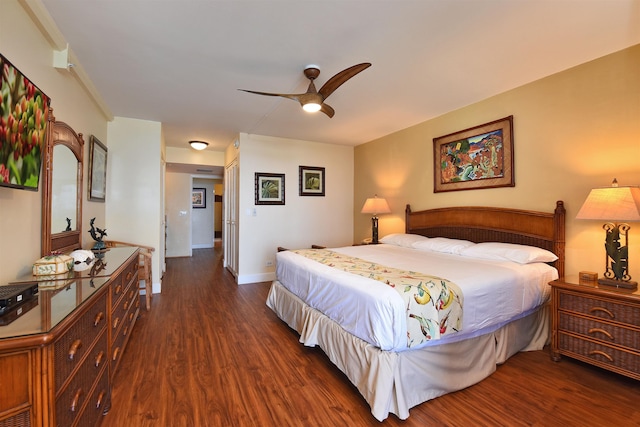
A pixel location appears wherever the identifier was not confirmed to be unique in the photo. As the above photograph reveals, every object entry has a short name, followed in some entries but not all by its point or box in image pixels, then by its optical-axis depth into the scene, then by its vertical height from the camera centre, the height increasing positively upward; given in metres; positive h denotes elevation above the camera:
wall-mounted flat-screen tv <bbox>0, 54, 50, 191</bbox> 1.38 +0.47
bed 1.67 -0.78
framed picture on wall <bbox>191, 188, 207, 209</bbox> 9.01 +0.58
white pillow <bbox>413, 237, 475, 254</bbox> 3.07 -0.34
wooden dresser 0.91 -0.54
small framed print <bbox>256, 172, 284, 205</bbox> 4.79 +0.46
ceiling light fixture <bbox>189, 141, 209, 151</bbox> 5.10 +1.29
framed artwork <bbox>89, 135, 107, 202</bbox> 3.07 +0.53
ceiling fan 2.26 +1.06
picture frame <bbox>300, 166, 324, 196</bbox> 5.17 +0.64
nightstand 1.93 -0.80
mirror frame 2.00 +0.22
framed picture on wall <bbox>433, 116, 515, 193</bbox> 3.06 +0.68
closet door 5.04 -0.01
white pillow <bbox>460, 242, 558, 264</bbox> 2.49 -0.34
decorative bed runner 1.71 -0.55
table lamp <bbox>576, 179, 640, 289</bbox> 1.98 +0.00
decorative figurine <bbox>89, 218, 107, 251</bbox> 2.81 -0.27
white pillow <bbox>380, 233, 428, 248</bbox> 3.63 -0.32
